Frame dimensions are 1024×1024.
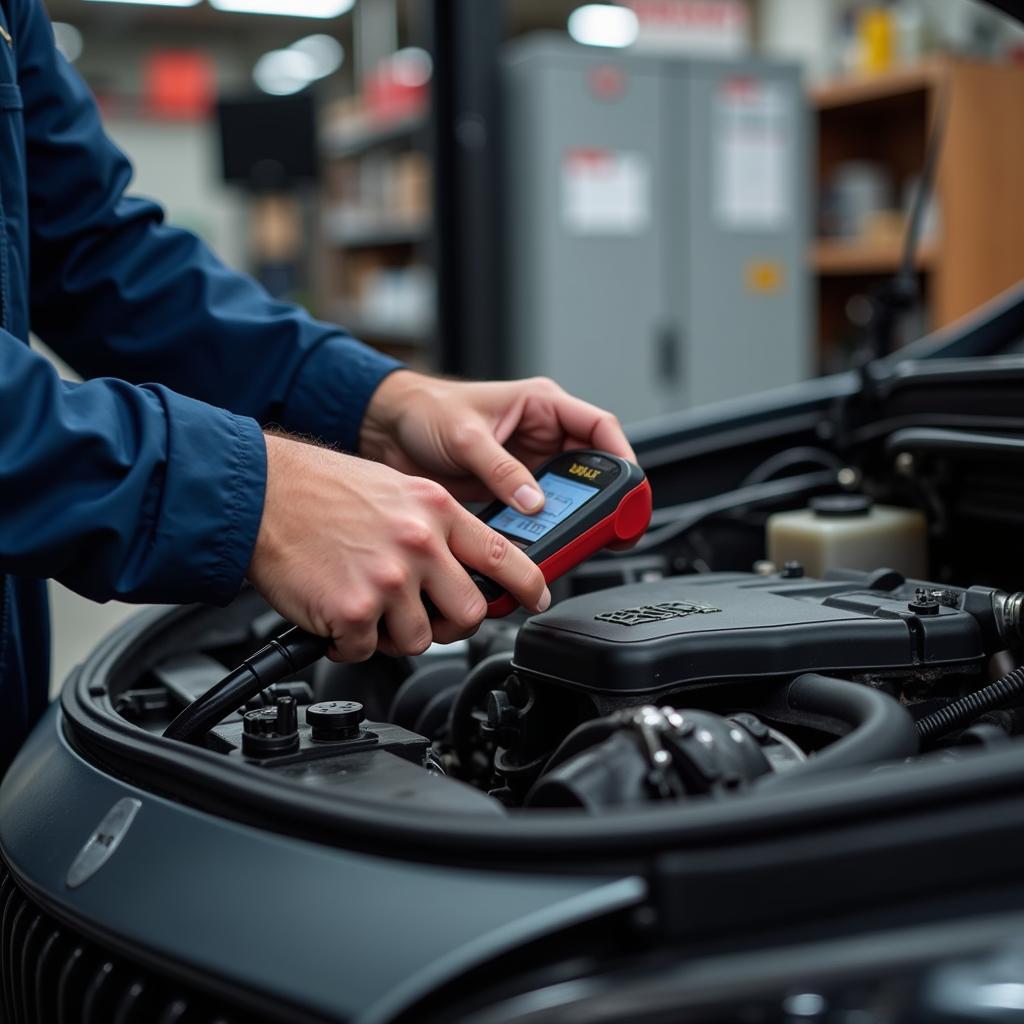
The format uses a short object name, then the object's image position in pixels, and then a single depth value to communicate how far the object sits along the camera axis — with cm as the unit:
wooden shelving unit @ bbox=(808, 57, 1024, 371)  328
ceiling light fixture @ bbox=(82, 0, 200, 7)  966
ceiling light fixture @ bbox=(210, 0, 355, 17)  951
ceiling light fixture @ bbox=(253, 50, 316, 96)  1170
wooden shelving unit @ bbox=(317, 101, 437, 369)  516
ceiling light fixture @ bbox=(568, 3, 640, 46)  1002
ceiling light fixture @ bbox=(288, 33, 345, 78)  1117
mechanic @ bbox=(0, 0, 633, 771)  64
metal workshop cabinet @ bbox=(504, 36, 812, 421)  343
